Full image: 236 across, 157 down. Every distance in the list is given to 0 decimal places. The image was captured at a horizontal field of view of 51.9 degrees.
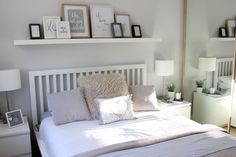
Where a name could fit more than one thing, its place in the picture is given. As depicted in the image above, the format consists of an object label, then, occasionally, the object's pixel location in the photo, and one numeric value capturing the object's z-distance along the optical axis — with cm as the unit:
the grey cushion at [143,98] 284
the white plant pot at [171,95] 341
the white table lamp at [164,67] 332
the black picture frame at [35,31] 268
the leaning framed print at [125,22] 315
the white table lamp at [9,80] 245
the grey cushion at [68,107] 245
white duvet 197
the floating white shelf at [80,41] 256
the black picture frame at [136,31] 326
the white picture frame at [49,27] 272
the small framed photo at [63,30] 275
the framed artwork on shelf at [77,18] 284
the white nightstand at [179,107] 318
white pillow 245
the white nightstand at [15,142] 232
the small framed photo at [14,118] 248
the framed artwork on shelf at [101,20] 299
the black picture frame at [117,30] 306
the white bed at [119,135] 181
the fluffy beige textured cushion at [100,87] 262
